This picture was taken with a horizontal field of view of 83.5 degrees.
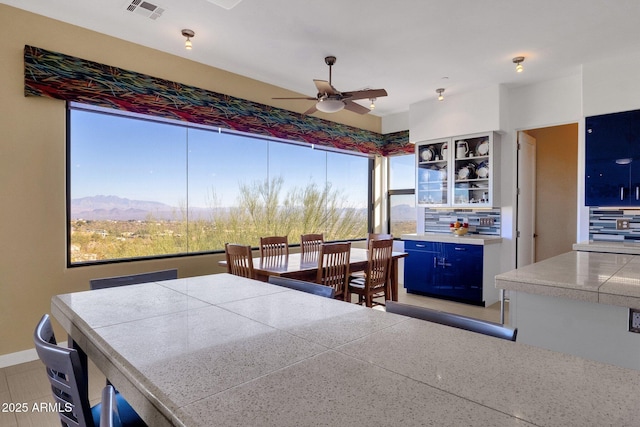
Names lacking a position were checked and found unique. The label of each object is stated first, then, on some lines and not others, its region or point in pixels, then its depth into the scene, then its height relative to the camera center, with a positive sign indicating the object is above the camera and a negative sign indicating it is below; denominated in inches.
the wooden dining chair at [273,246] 154.5 -15.6
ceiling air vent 112.7 +65.0
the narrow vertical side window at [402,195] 244.2 +10.8
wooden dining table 122.0 -20.3
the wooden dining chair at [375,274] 140.6 -25.7
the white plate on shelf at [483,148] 193.9 +34.2
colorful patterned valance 120.3 +45.9
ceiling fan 131.0 +42.7
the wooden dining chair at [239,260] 121.3 -17.4
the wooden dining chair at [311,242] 165.5 -15.1
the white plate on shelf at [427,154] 217.8 +34.5
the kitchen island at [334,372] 26.4 -15.0
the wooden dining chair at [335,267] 126.3 -20.6
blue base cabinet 186.5 -33.0
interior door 195.6 +6.4
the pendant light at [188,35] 130.5 +64.9
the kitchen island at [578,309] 64.1 -19.3
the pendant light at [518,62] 153.1 +65.2
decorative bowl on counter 204.8 -11.5
